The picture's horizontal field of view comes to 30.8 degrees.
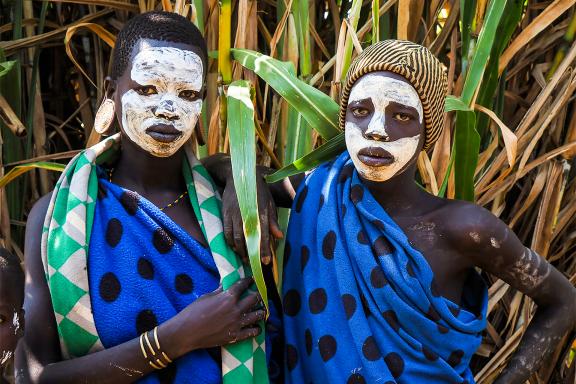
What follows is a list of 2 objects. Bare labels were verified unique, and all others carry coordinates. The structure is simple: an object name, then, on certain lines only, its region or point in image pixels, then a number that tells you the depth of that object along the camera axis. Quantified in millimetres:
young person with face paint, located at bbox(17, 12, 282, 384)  1906
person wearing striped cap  2002
